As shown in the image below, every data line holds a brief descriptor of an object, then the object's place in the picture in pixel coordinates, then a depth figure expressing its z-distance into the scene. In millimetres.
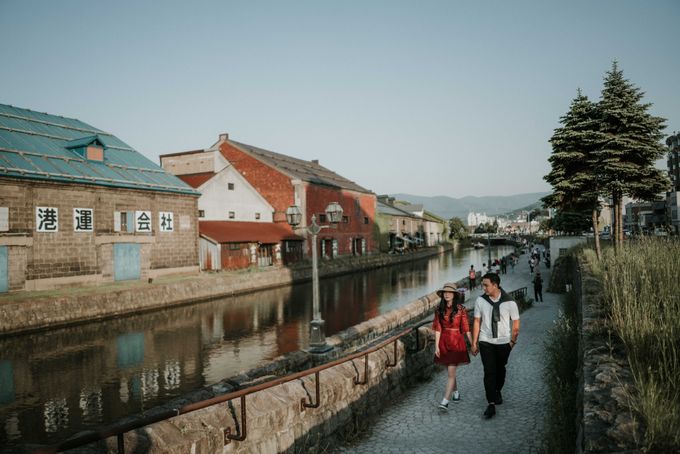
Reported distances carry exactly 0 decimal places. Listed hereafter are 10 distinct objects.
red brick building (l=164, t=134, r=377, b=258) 40500
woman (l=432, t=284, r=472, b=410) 6348
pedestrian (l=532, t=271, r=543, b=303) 20344
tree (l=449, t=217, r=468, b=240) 95188
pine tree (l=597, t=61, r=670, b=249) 18609
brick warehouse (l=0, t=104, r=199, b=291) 18828
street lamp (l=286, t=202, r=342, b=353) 10781
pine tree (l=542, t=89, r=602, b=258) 19828
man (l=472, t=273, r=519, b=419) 5922
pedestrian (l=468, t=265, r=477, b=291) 27109
